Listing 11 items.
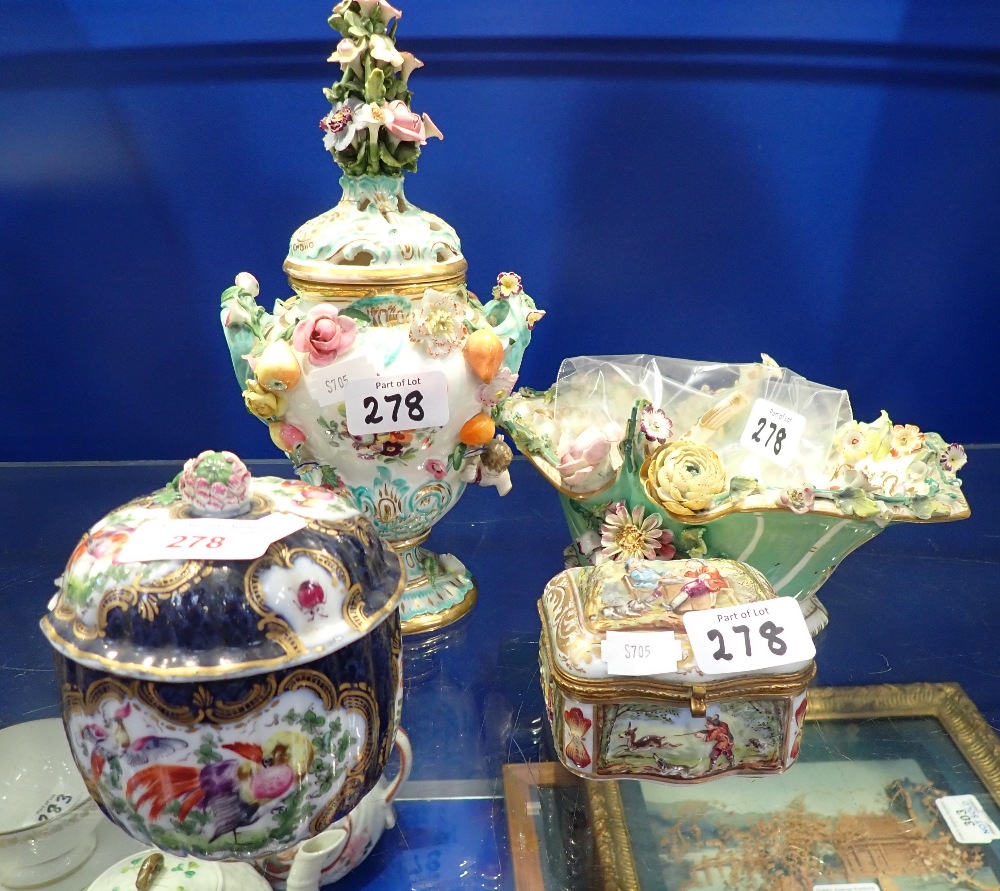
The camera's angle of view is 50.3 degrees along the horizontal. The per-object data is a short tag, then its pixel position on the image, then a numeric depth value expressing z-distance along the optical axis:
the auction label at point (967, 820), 0.41
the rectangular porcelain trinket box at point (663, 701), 0.39
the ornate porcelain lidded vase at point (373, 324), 0.45
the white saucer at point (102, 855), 0.38
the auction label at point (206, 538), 0.31
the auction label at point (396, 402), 0.45
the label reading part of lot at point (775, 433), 0.53
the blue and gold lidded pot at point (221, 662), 0.31
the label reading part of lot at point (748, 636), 0.39
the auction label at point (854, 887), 0.39
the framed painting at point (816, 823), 0.39
